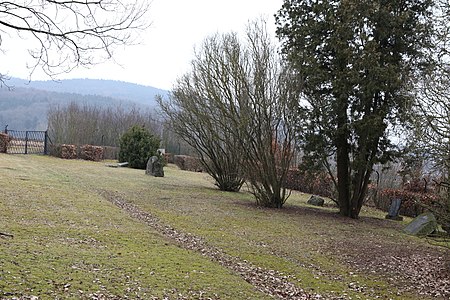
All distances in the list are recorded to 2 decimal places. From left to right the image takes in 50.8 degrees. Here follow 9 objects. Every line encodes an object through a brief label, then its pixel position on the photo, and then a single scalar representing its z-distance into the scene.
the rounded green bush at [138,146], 31.27
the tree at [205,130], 19.38
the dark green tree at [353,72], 14.22
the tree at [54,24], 5.76
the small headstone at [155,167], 25.42
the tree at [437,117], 8.70
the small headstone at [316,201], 20.25
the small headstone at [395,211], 17.53
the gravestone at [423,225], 13.20
